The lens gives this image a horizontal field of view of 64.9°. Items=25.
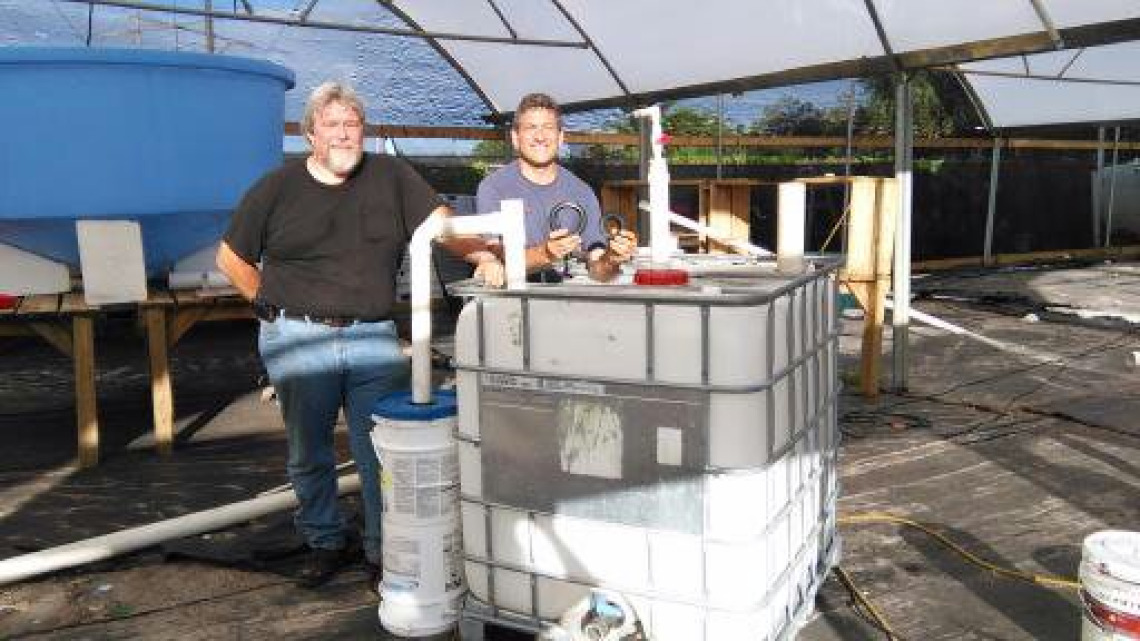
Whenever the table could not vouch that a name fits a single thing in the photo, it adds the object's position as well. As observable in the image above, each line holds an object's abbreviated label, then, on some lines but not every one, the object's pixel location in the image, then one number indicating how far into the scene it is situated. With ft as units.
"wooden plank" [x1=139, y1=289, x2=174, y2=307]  13.69
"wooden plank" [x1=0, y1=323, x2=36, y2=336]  13.93
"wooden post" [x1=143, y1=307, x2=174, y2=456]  13.85
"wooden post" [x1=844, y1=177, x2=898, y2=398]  16.38
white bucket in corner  6.16
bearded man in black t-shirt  8.81
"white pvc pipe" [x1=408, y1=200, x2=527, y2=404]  7.90
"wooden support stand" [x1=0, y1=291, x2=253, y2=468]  13.48
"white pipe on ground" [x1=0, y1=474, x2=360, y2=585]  9.41
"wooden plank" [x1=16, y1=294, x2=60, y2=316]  12.87
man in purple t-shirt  9.74
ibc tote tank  6.24
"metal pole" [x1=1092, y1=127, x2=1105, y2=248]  43.16
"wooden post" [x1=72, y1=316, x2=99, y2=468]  13.53
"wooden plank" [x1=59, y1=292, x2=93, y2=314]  13.16
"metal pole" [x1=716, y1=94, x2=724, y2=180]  31.90
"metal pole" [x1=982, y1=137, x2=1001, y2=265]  38.15
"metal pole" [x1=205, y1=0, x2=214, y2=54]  20.63
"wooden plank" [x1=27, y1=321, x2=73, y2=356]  13.74
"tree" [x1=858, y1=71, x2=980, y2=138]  39.19
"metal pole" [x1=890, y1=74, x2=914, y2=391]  16.58
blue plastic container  12.09
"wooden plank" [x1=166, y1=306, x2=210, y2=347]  14.26
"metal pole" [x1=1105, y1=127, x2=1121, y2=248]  42.98
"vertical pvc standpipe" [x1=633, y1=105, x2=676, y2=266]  7.38
